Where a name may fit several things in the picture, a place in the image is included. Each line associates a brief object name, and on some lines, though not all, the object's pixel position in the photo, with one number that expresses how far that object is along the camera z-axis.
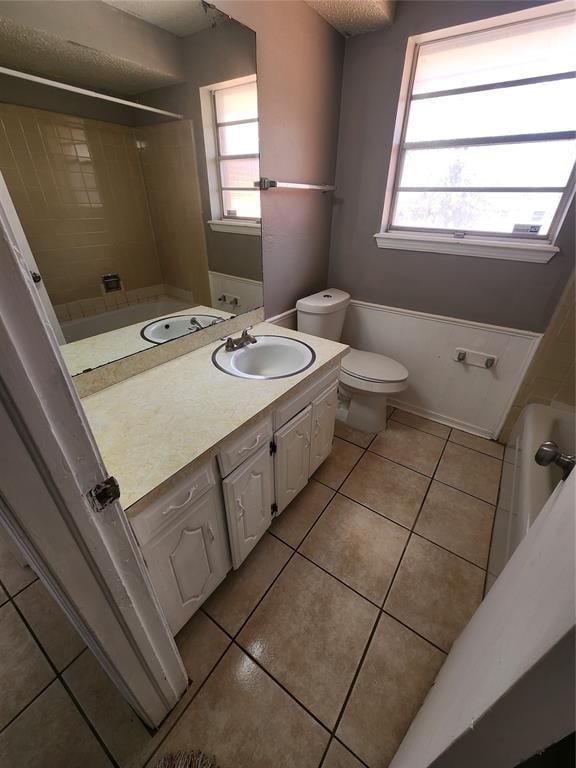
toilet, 1.90
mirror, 0.82
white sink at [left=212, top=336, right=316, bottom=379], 1.38
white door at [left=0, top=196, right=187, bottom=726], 0.33
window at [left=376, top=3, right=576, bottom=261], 1.43
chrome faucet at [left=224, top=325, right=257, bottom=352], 1.39
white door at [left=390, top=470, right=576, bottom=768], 0.28
